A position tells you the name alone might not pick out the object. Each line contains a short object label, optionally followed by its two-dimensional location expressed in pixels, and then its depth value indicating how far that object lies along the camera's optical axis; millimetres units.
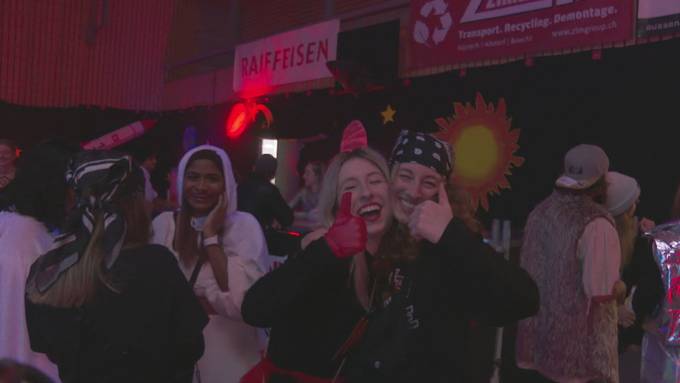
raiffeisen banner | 7961
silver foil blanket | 2160
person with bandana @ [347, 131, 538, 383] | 1574
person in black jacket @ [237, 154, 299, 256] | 5266
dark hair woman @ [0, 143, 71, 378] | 2502
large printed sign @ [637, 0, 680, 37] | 4680
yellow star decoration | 6938
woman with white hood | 2695
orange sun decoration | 5645
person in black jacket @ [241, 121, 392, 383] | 1784
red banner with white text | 5051
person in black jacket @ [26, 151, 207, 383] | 1913
